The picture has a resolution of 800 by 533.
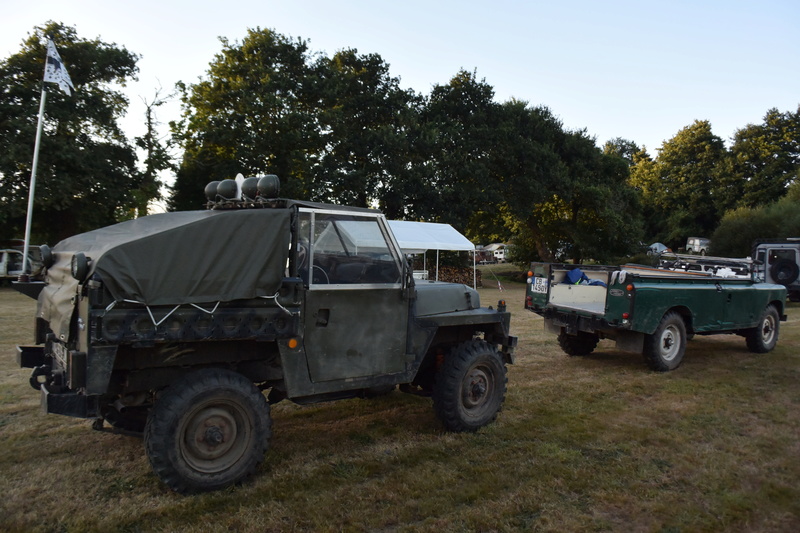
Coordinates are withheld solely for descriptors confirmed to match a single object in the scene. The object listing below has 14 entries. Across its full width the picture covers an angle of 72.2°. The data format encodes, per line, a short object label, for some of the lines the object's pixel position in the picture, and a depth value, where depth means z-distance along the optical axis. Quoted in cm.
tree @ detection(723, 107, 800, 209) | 4384
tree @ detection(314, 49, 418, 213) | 2403
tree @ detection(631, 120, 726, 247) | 4709
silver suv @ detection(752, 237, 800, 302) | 1844
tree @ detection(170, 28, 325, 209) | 2303
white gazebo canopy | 1696
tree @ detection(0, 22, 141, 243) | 2058
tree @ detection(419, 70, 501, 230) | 2619
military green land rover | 344
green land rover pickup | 776
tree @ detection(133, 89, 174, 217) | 2458
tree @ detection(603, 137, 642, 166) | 7944
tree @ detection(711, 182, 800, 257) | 3134
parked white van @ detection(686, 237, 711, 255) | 4258
